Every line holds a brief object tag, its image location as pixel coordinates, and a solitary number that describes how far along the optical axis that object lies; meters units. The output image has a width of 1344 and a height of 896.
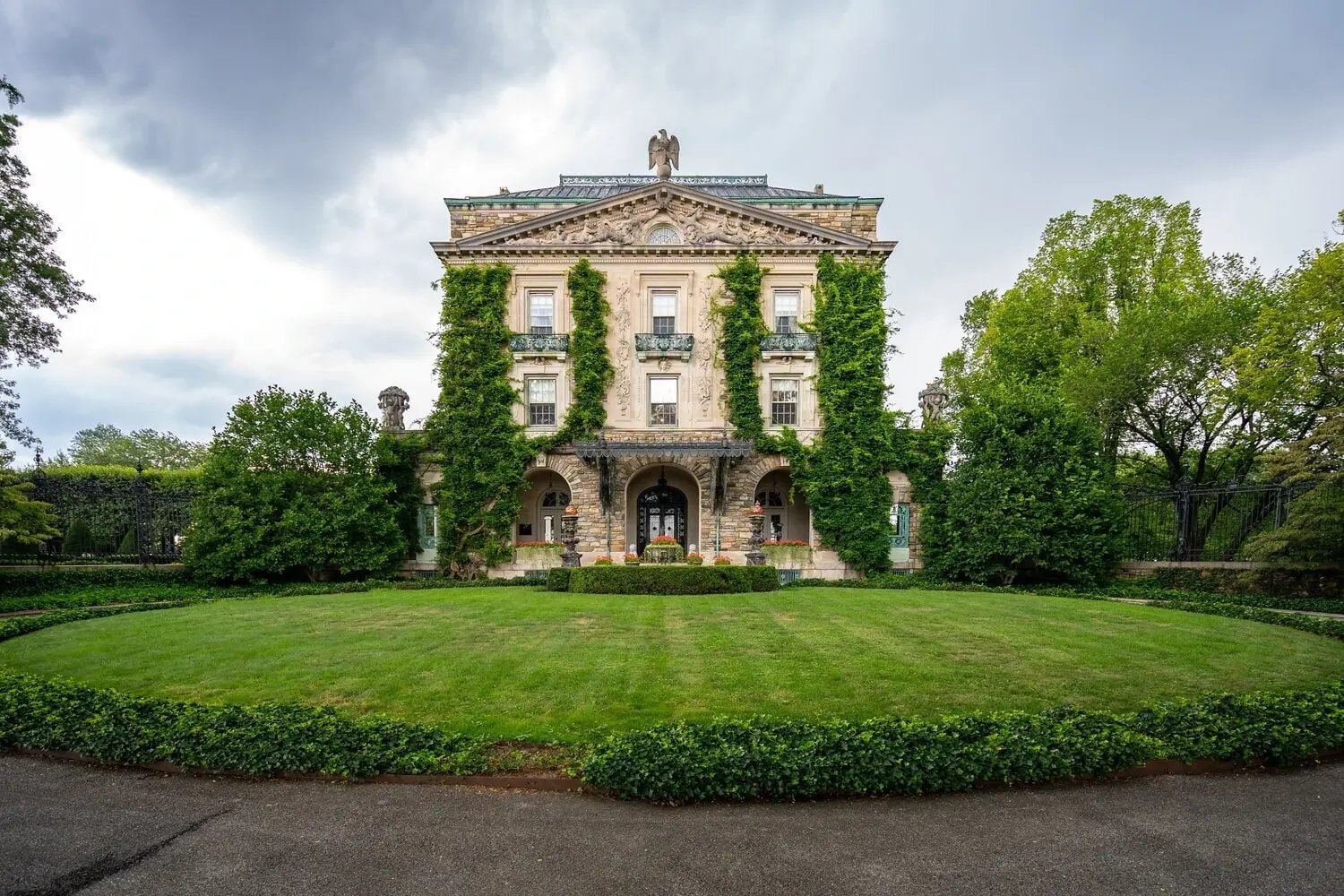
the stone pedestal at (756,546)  20.30
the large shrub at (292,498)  19.42
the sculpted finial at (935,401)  24.17
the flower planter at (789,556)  22.52
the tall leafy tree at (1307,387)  15.09
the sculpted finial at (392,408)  24.42
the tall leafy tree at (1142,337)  22.94
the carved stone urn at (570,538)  20.36
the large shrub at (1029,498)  19.80
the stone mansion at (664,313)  24.09
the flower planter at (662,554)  19.36
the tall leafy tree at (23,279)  18.61
